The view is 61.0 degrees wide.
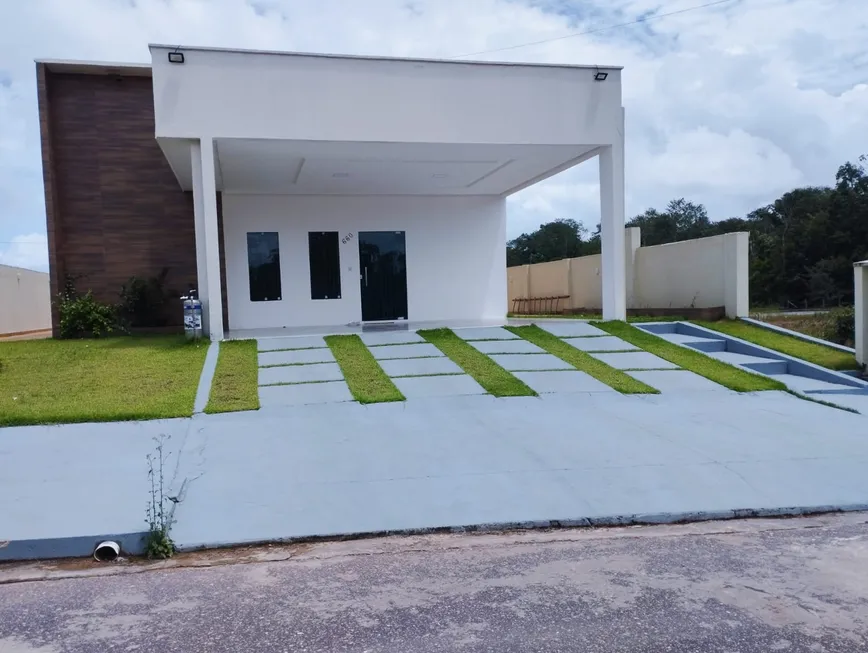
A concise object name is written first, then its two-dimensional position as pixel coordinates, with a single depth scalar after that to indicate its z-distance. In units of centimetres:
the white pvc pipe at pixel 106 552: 503
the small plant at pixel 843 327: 1290
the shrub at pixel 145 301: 1559
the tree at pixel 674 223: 5366
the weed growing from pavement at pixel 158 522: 501
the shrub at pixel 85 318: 1468
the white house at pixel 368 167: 1243
